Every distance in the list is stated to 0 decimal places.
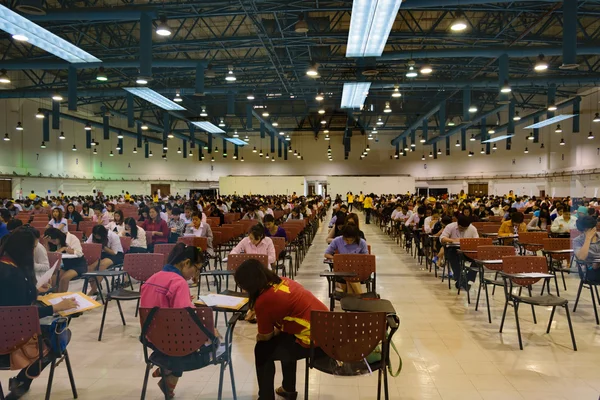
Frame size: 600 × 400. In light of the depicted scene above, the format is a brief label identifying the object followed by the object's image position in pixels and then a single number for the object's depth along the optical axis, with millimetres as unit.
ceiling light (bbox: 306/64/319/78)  11172
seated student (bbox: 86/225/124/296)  7090
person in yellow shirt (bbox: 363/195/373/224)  24141
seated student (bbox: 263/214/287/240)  8023
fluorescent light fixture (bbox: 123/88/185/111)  12996
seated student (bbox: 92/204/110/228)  10135
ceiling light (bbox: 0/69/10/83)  10488
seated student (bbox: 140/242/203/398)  3219
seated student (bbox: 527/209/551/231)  10836
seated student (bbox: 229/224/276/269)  6207
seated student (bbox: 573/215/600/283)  5852
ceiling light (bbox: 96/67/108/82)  11219
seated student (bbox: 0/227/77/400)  3479
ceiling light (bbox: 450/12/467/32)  8203
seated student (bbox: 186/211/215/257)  9094
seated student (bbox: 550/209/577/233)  9492
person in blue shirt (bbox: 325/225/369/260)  6057
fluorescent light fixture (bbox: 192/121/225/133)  20159
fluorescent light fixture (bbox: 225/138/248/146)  27062
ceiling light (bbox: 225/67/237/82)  11812
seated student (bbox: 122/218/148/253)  8000
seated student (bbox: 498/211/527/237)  9076
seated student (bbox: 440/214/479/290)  7575
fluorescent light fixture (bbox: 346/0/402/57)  6906
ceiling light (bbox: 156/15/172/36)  8719
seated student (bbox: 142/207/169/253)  9086
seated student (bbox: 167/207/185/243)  10008
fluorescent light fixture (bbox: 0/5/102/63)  7266
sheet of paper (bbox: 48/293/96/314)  3484
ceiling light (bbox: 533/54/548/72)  9484
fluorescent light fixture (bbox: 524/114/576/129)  18309
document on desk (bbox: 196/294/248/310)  3587
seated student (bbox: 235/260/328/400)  3000
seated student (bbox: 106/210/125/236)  8695
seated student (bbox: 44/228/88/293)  6305
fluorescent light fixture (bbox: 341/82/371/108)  13505
